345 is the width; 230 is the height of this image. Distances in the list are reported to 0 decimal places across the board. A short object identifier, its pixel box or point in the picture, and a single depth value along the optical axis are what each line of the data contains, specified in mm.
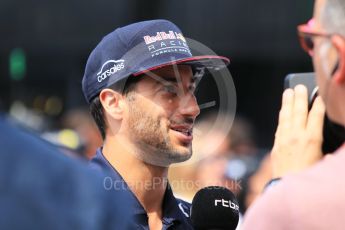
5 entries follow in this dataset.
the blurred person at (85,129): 17062
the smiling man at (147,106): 7105
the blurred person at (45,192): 3021
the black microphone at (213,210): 6531
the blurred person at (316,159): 3832
